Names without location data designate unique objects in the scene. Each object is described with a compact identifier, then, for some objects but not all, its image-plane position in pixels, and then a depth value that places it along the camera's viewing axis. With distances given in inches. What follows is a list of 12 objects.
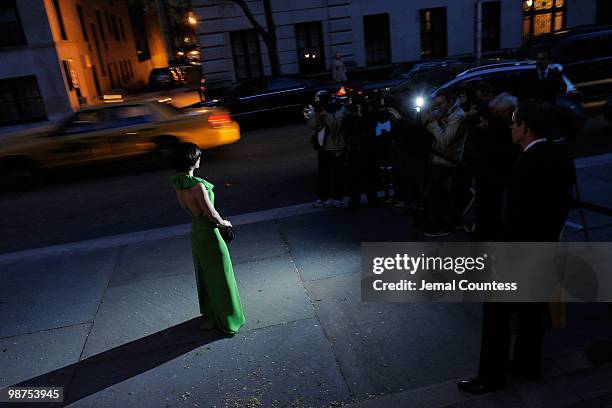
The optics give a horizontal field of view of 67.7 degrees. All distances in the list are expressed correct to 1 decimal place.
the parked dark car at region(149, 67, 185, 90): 1217.4
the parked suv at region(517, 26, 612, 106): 450.0
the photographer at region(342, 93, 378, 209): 250.5
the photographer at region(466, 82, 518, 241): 179.2
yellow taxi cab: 373.7
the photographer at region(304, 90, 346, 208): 252.8
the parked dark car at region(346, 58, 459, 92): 484.5
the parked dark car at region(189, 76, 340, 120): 541.6
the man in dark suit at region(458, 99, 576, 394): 108.8
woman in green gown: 143.1
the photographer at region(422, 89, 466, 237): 201.0
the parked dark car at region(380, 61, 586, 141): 332.8
